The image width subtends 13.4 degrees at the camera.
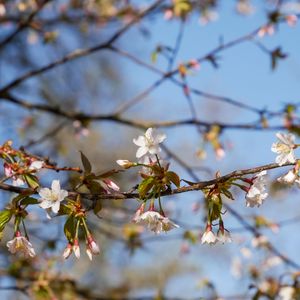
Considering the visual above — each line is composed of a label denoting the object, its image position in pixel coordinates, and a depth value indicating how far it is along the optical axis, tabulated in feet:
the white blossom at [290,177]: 3.50
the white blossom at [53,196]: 3.58
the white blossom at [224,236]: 3.67
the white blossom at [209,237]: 3.65
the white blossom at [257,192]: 3.59
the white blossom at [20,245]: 3.69
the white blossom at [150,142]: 3.63
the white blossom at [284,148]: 3.52
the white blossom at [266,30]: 6.39
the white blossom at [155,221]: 3.61
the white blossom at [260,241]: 6.83
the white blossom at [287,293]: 5.28
